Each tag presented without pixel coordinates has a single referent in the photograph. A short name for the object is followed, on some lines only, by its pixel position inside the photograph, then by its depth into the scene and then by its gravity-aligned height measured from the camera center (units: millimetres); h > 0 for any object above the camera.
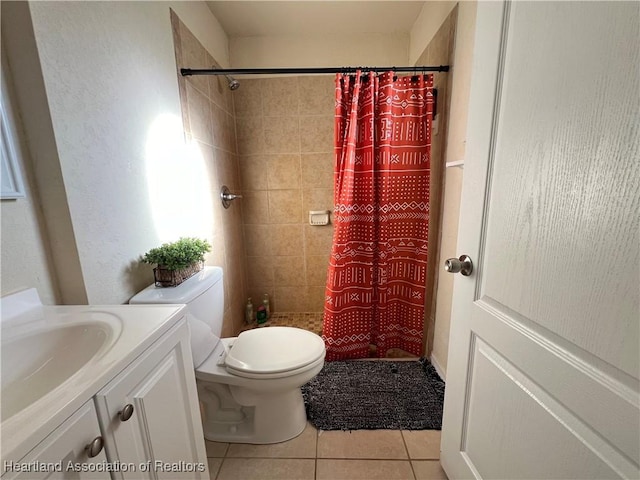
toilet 1093 -712
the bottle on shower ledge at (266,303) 2424 -951
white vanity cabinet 408 -425
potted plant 1042 -240
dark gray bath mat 1348 -1113
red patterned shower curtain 1556 -125
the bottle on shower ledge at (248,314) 2363 -1014
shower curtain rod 1424 +683
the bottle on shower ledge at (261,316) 2373 -1043
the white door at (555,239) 435 -96
